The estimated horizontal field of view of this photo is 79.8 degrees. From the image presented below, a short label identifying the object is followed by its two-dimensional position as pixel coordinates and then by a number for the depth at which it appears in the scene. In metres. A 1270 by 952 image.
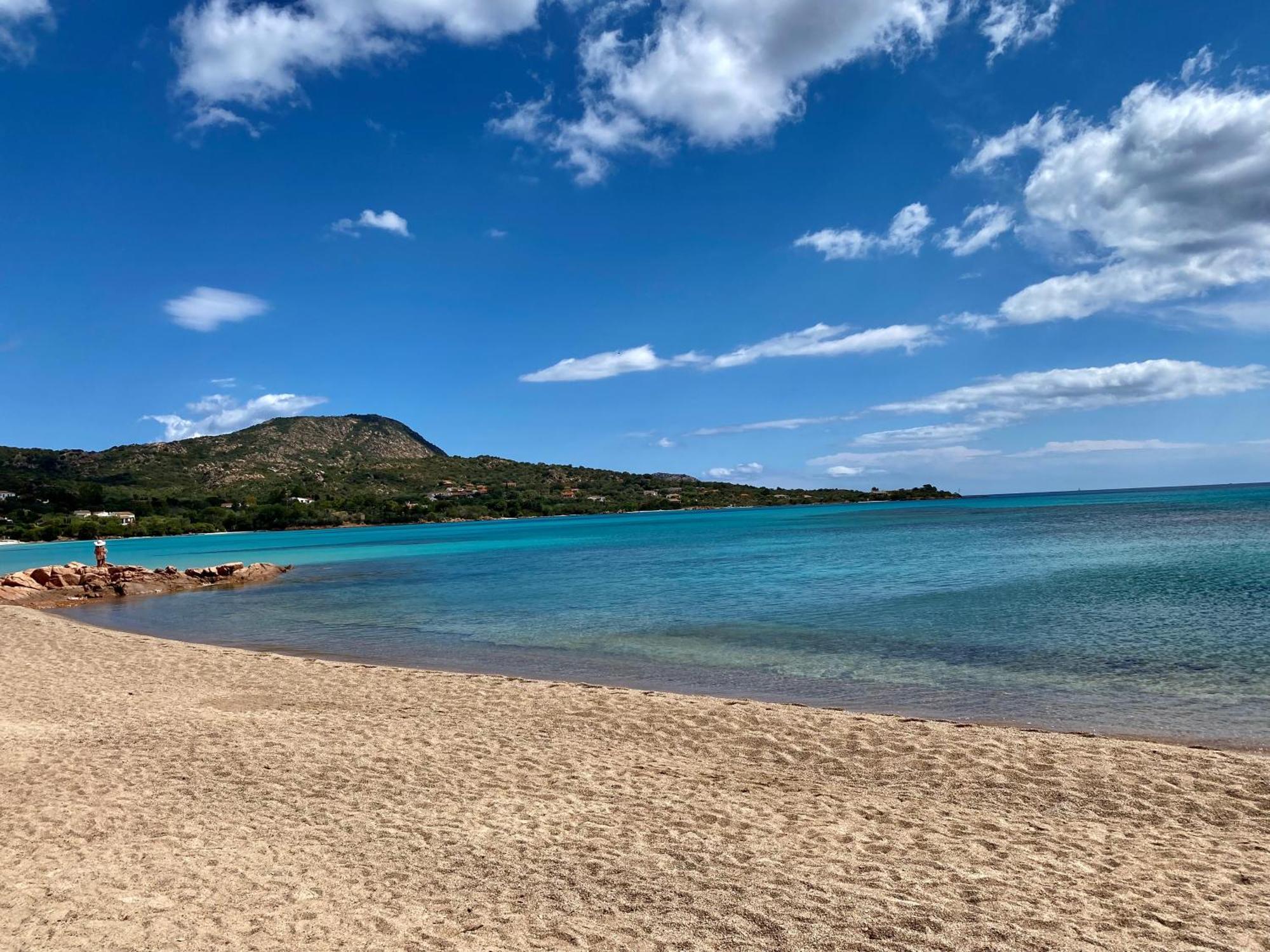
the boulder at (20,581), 32.22
